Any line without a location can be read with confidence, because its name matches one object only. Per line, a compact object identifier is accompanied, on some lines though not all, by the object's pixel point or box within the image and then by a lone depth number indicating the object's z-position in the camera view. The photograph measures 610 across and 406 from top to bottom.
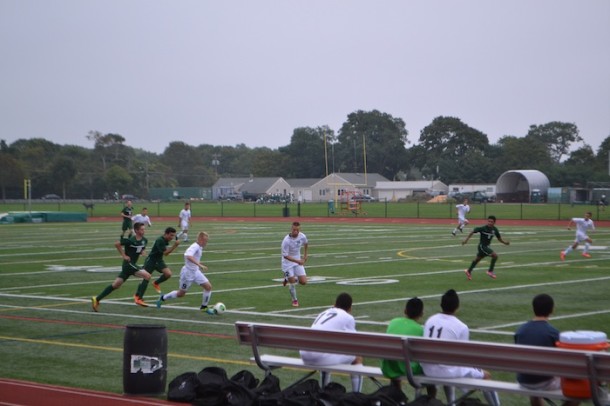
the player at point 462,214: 48.78
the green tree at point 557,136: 179.50
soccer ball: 19.05
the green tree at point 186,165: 181.50
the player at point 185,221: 44.69
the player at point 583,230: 35.16
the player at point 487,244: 26.69
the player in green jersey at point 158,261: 21.24
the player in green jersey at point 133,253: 21.05
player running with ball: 19.84
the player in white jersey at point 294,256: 21.62
